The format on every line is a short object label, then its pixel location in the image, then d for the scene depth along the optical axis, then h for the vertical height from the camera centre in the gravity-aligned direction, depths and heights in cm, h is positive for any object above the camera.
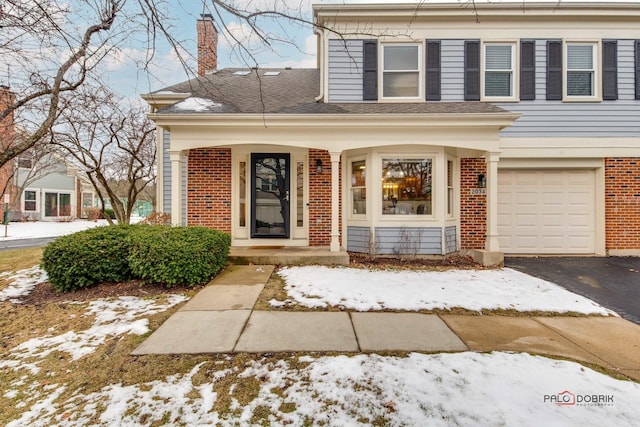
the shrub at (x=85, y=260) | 454 -75
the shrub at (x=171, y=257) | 458 -71
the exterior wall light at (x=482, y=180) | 723 +78
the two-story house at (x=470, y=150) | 705 +153
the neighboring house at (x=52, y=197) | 2106 +118
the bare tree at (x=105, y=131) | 867 +273
